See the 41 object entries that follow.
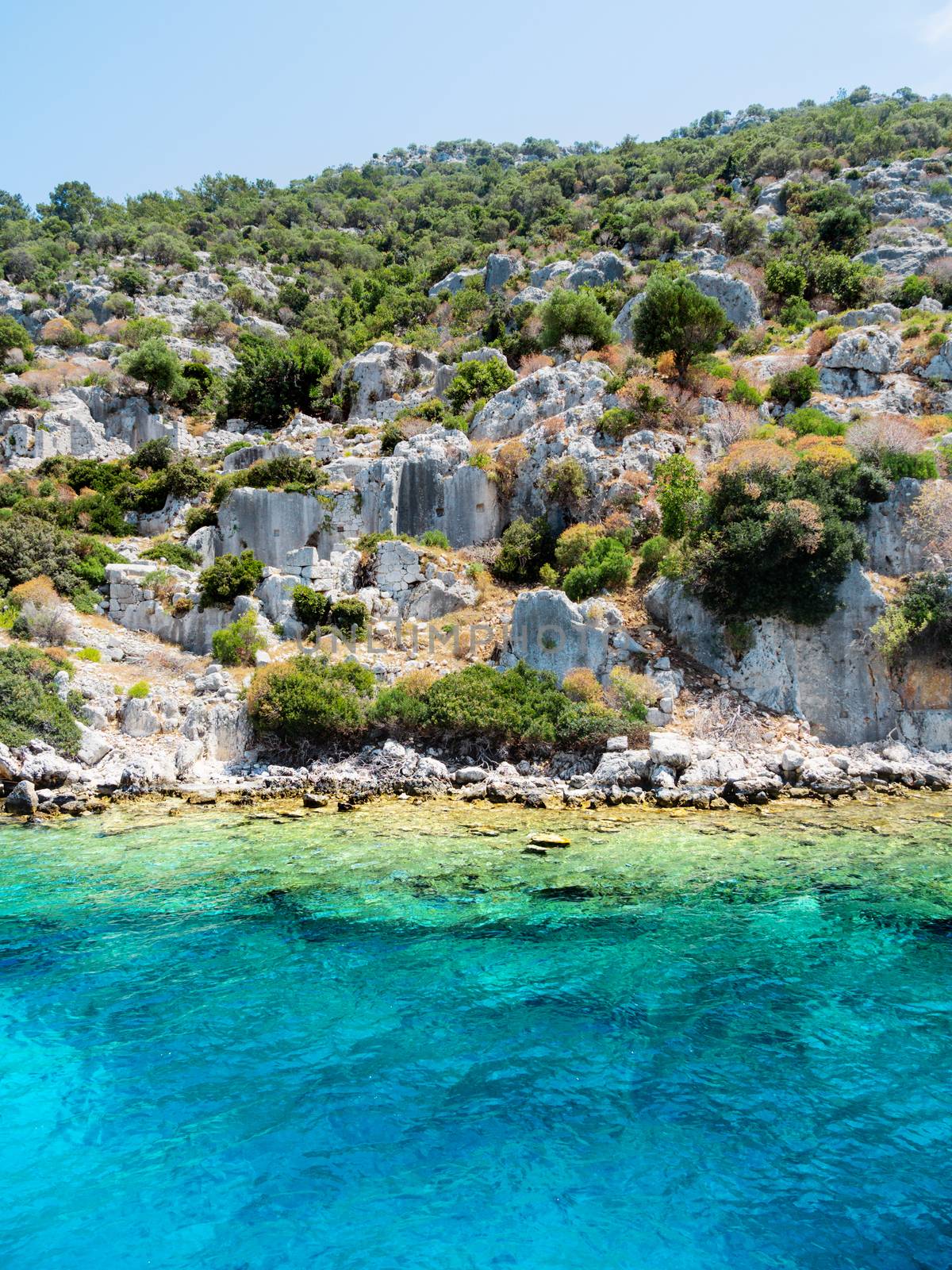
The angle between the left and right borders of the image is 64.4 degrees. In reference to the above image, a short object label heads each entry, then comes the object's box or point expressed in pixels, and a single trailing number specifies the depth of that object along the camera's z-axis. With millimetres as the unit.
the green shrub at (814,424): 26188
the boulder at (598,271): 47812
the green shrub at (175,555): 28781
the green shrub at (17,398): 41062
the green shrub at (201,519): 30781
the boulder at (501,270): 52844
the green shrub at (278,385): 43125
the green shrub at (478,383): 38344
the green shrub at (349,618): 24703
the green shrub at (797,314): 38434
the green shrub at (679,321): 31047
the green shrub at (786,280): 41281
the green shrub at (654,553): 23531
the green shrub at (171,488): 34188
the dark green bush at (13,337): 46250
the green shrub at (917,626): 19828
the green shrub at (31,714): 18812
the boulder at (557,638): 21000
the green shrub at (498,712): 19094
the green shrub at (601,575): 23266
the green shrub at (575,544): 25156
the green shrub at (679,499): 23031
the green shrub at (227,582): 25453
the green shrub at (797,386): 29422
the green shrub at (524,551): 27344
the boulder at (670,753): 17781
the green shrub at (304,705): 19547
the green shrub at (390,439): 33750
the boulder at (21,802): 16531
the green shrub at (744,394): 29312
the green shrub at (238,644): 23422
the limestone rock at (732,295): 38156
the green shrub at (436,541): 28453
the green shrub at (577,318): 35906
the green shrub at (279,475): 29828
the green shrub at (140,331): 49938
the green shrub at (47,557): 25750
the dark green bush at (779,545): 20266
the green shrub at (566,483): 27344
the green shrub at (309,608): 24781
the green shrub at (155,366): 42031
